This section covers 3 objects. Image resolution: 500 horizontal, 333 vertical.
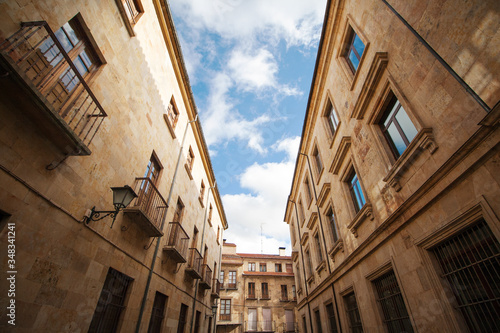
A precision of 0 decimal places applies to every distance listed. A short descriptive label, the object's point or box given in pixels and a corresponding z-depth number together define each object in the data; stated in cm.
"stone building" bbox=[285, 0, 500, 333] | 339
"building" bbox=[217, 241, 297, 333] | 2747
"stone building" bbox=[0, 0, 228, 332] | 333
